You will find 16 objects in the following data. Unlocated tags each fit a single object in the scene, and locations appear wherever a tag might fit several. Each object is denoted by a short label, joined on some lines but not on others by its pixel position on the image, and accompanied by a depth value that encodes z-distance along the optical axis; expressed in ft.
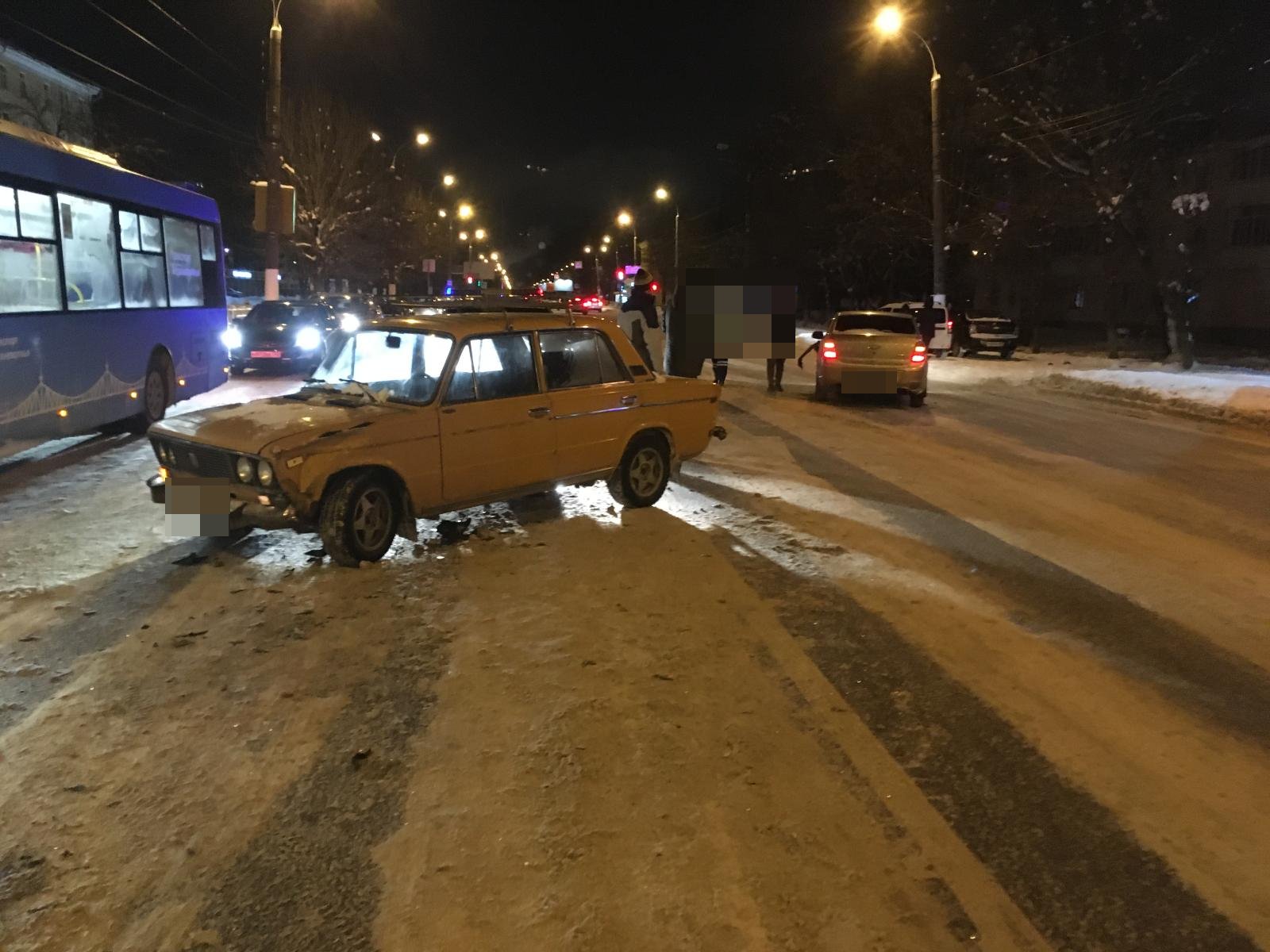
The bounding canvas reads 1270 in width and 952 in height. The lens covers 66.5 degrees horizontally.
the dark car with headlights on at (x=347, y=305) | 78.59
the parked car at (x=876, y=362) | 53.93
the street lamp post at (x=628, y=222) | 229.04
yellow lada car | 20.61
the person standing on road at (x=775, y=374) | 61.21
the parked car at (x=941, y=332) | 94.27
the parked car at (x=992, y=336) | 99.86
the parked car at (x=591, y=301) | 131.56
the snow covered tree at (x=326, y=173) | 134.00
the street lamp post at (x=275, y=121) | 66.44
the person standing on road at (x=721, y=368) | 53.31
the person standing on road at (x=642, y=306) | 43.60
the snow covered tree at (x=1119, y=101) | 78.69
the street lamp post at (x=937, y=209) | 85.92
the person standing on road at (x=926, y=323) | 74.23
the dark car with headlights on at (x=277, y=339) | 66.80
